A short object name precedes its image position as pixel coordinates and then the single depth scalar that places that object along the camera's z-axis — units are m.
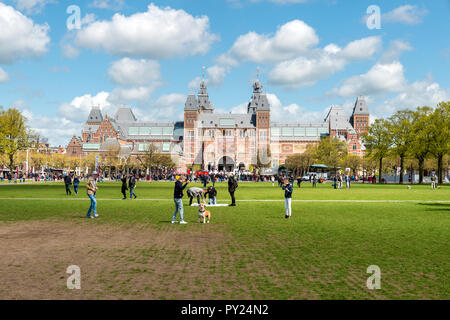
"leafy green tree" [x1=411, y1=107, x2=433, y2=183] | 61.03
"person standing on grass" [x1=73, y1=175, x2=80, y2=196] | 33.67
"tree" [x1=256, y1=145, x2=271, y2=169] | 137.50
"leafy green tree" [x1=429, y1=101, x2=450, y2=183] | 58.66
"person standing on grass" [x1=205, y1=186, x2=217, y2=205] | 23.09
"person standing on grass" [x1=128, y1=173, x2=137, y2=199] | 28.20
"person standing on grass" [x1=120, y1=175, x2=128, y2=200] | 28.03
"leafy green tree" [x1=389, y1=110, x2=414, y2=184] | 65.38
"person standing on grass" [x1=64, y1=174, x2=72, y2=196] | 33.95
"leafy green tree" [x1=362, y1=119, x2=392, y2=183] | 69.38
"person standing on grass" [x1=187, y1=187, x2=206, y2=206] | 20.84
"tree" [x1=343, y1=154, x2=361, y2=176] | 101.33
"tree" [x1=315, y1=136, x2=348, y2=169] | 91.62
